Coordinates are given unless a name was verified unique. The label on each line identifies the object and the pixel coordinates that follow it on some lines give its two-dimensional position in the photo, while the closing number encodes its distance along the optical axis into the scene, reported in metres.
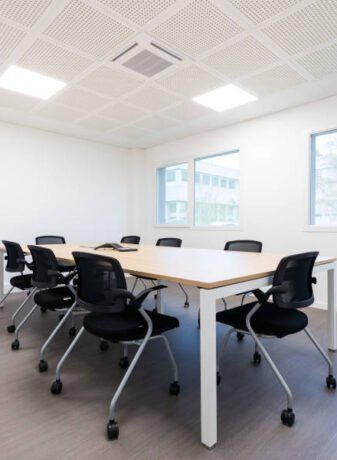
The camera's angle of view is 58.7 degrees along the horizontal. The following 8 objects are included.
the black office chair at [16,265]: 3.07
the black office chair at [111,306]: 1.62
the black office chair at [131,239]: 4.89
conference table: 1.39
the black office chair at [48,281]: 2.32
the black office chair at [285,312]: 1.66
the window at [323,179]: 3.88
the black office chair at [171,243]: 4.12
